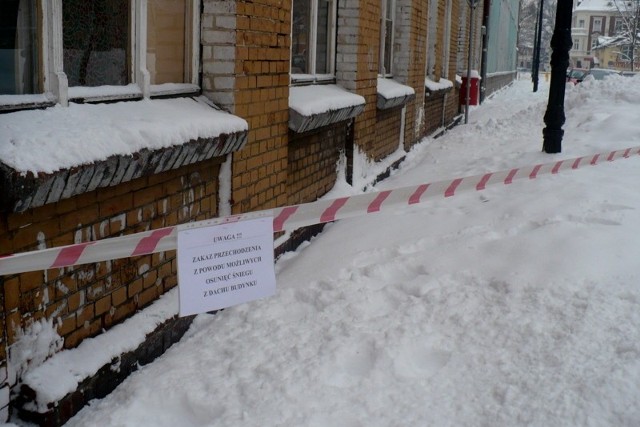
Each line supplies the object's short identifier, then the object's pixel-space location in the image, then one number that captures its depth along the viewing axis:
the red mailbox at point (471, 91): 18.55
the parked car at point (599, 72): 39.56
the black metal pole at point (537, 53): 36.14
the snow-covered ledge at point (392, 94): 8.28
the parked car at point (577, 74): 39.75
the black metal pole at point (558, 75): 8.44
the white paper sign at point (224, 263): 2.93
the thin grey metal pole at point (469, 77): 16.55
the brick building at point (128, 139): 2.76
